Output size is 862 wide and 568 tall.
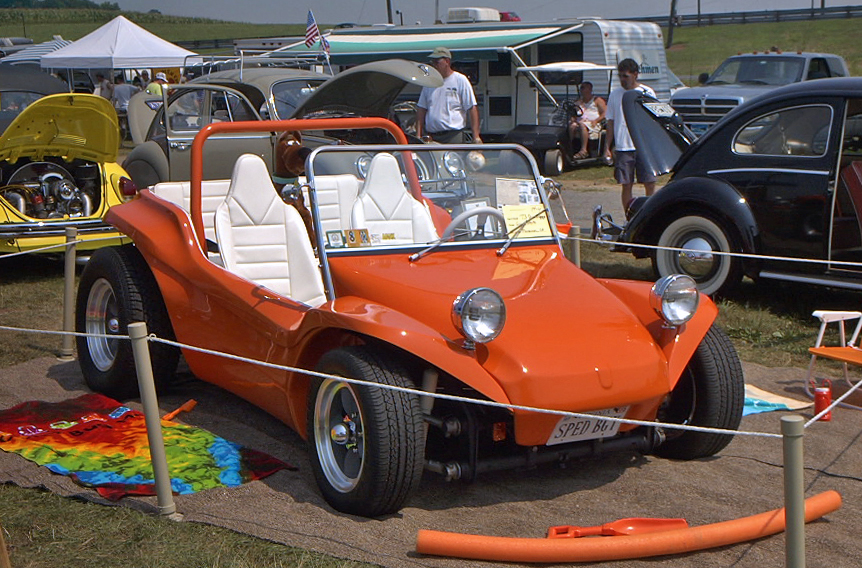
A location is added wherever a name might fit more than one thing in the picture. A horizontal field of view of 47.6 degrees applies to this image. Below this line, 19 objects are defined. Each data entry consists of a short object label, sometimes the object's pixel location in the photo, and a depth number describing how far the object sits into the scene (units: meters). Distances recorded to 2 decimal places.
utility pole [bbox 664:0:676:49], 57.31
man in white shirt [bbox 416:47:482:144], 11.25
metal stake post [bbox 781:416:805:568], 2.61
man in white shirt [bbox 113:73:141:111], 24.27
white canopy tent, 23.06
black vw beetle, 6.86
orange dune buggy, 3.75
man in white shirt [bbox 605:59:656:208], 9.80
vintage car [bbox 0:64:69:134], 15.59
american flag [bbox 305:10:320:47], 18.97
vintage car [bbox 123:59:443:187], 9.64
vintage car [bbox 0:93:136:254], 8.53
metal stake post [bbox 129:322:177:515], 3.79
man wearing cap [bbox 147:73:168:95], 20.86
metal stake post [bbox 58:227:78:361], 6.39
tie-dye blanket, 4.13
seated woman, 16.80
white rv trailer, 18.74
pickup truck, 16.00
